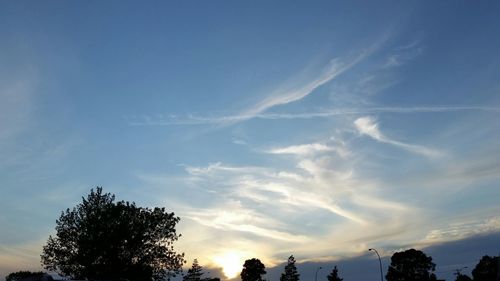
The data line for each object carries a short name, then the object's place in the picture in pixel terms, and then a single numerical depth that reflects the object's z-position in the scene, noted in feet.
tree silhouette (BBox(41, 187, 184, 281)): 221.25
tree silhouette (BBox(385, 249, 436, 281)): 461.78
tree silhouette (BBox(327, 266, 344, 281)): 485.36
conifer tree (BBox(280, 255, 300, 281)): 539.70
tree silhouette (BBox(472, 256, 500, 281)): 424.46
